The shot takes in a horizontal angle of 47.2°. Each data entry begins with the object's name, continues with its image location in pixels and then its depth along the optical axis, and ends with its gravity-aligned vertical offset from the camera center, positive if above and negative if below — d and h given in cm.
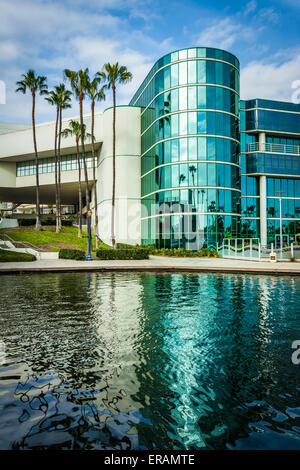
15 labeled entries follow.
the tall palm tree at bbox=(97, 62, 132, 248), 3181 +1551
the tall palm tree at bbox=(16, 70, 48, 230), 3844 +1774
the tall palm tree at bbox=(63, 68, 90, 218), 3350 +1584
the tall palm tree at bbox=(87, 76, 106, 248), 3338 +1475
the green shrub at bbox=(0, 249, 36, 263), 2529 -117
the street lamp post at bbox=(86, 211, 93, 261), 2622 +3
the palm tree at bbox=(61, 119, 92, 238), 4027 +1324
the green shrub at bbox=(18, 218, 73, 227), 5053 +286
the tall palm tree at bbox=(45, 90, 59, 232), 3965 +1650
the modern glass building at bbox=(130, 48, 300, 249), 3525 +950
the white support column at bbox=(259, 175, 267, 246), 4366 +444
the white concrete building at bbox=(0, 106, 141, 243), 4359 +1116
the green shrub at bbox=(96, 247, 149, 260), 2733 -110
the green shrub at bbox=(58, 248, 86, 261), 2750 -109
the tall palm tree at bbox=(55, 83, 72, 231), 3966 +1691
